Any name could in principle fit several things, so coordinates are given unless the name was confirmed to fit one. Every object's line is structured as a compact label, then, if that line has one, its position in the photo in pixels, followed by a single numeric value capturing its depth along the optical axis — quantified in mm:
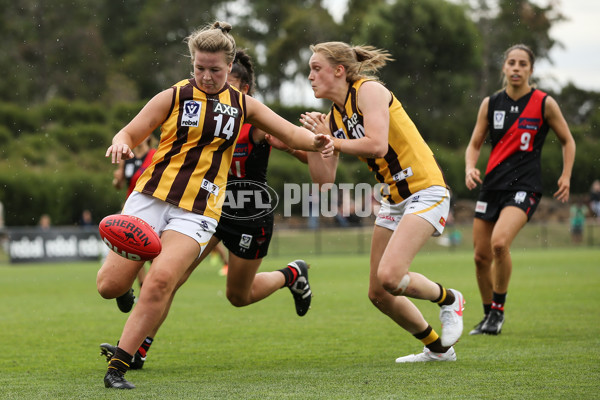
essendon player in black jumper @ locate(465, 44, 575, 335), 14656
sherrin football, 9422
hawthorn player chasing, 10797
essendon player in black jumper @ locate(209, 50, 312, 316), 12117
